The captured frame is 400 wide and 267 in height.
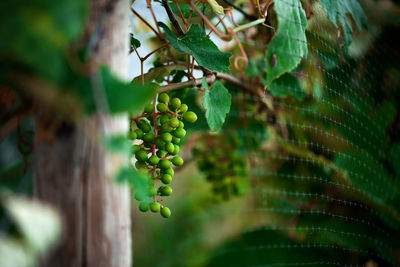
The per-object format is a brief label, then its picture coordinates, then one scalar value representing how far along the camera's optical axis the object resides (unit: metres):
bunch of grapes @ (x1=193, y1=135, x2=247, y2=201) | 1.36
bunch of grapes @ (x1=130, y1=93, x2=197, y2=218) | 0.69
